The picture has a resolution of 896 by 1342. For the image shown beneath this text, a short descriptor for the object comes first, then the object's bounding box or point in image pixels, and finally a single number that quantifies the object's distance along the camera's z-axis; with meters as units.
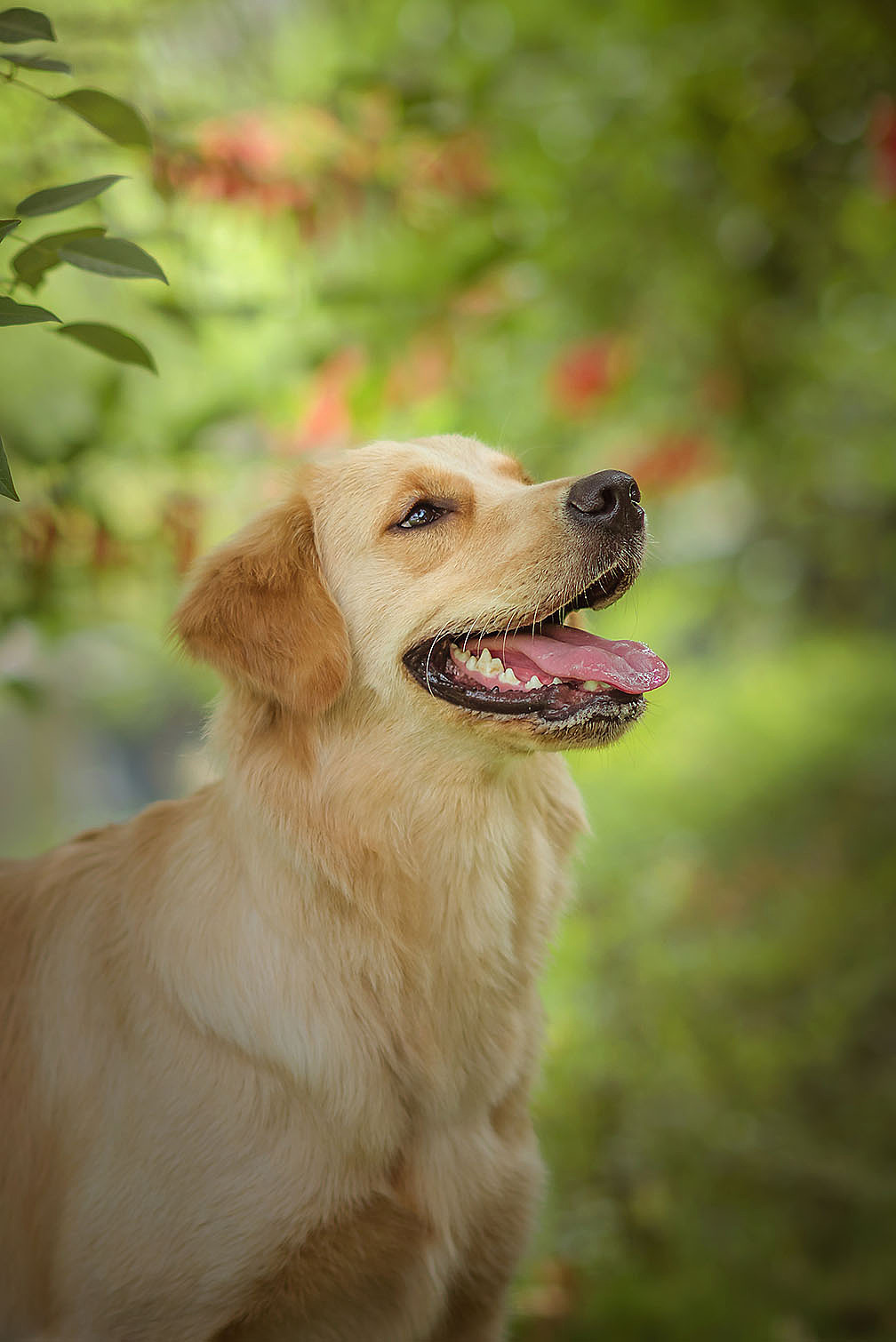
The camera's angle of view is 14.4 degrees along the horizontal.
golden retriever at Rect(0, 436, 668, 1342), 2.13
